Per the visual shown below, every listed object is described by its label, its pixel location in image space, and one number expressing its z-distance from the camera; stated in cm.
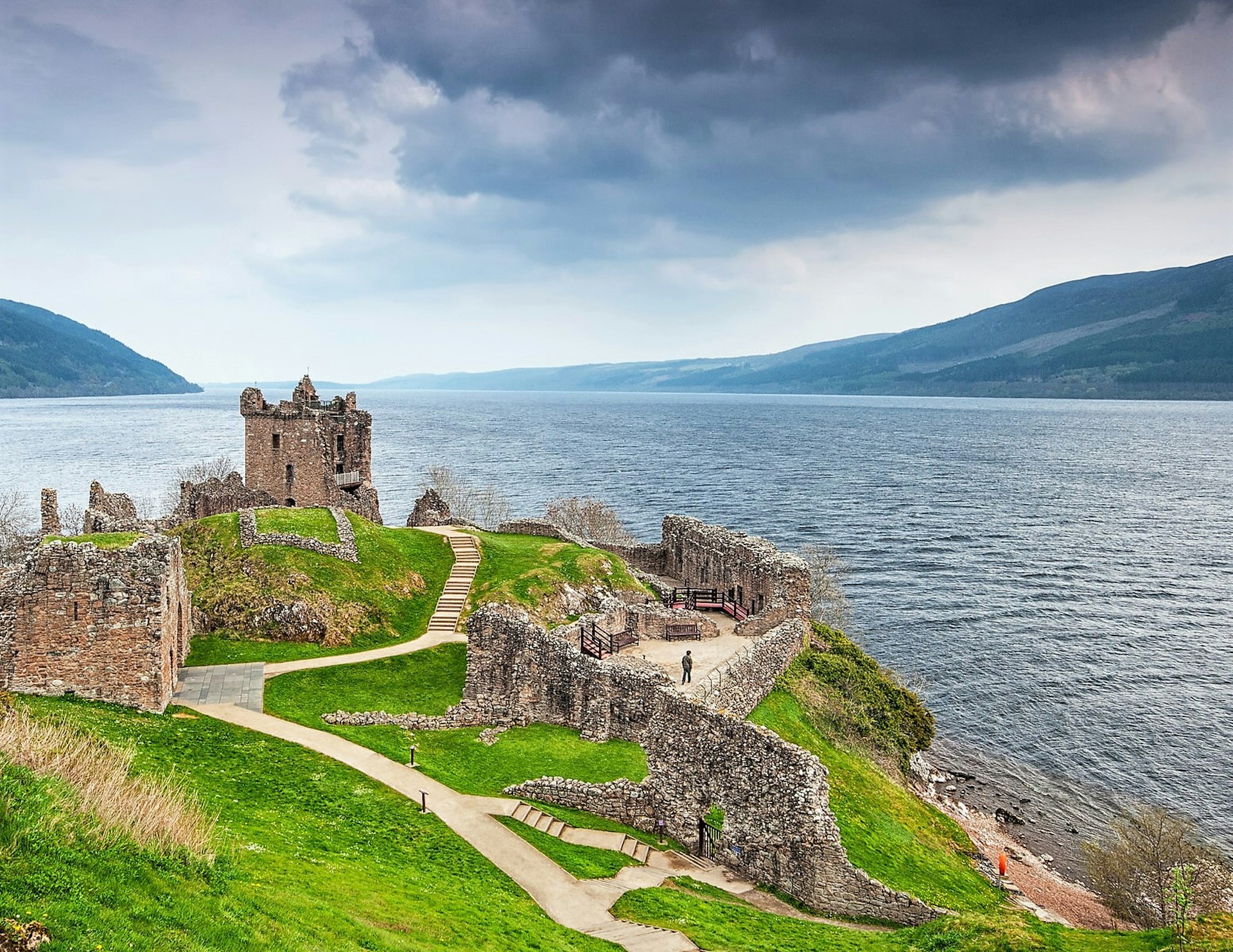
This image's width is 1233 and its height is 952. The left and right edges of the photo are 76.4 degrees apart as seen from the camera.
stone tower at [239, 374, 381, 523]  5653
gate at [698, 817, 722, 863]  2620
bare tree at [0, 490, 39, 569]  5416
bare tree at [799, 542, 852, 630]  6838
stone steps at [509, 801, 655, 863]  2564
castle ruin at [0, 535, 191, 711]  2617
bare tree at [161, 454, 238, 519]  9591
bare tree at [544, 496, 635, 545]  8181
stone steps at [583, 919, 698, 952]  1922
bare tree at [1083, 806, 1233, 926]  2870
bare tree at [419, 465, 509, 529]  9494
